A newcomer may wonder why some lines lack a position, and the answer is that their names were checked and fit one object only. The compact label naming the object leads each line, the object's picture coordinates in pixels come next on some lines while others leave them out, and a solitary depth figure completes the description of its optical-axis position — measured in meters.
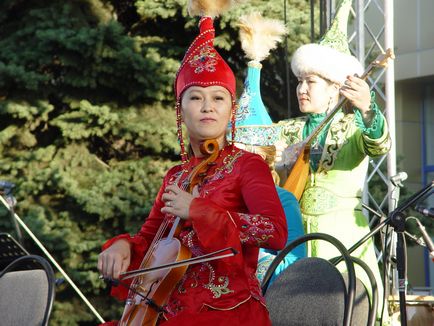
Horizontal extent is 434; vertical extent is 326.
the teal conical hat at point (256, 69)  8.52
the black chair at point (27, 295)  6.49
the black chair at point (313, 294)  5.03
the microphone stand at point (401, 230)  5.77
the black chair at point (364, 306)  5.04
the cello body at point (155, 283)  4.58
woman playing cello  4.50
